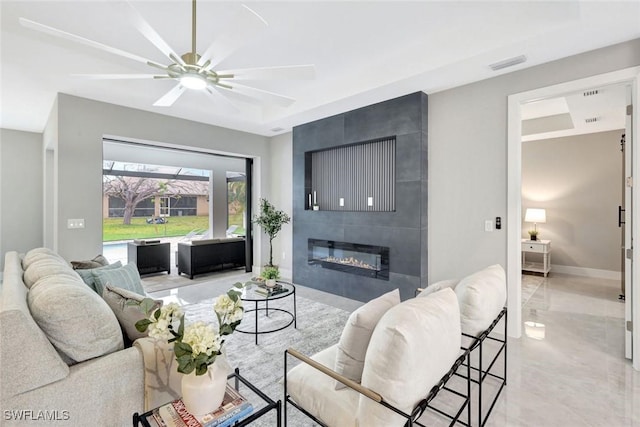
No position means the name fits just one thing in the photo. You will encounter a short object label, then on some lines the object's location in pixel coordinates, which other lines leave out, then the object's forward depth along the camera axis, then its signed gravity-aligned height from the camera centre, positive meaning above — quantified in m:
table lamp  6.00 -0.13
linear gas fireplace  4.19 -0.73
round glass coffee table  3.18 -0.97
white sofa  1.20 -0.69
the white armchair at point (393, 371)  1.20 -0.71
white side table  5.68 -0.80
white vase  1.23 -0.75
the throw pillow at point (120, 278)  2.38 -0.57
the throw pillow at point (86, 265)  2.79 -0.52
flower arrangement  1.19 -0.51
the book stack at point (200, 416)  1.23 -0.88
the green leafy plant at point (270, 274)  3.41 -0.73
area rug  2.23 -1.34
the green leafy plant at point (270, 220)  5.30 -0.17
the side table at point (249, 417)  1.24 -0.89
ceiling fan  1.78 +1.10
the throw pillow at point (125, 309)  1.74 -0.59
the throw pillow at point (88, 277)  2.34 -0.53
